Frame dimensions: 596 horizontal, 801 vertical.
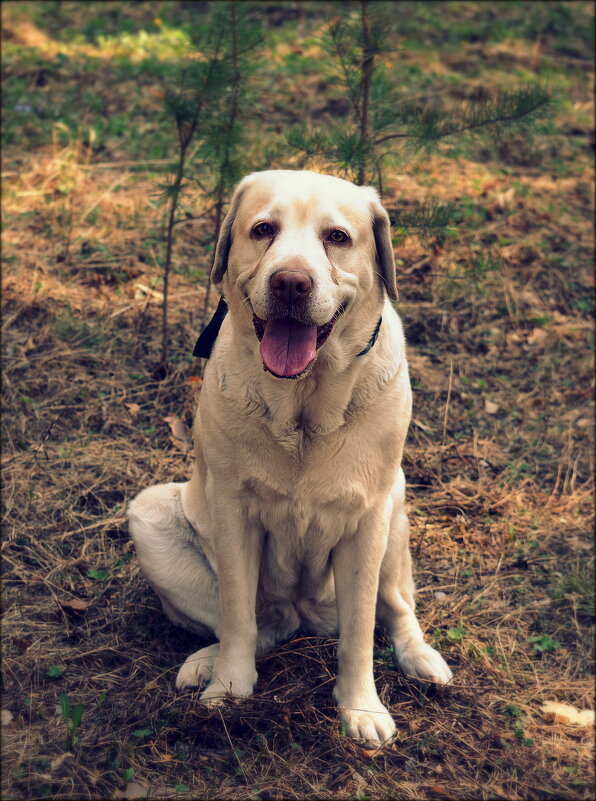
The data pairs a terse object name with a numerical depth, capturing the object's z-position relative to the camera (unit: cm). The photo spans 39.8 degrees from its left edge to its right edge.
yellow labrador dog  255
